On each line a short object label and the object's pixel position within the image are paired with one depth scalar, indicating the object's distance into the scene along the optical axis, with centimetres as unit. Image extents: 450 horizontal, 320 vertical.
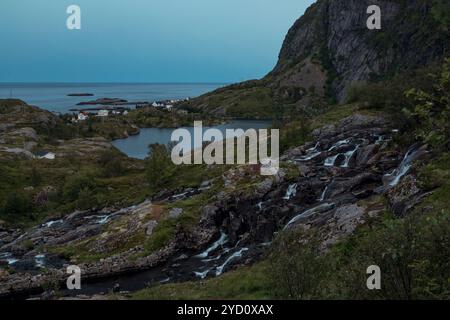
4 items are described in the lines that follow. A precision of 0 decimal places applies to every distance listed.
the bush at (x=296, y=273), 1844
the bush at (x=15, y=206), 8638
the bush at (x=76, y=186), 9281
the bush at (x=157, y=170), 8719
